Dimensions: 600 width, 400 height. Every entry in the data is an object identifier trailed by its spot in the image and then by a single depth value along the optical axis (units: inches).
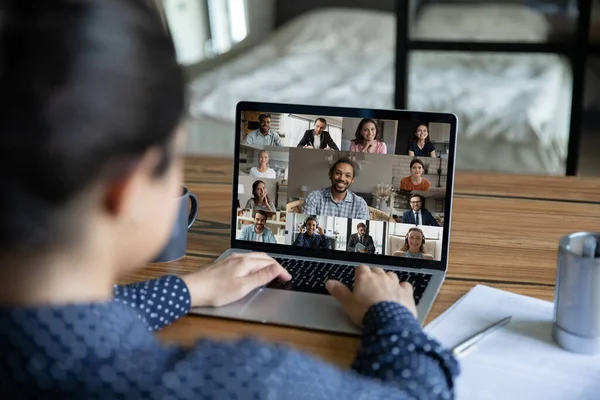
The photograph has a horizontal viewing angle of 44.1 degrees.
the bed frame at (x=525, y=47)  101.6
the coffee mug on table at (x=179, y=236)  46.6
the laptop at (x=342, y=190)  44.3
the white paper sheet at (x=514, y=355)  31.9
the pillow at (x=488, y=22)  136.5
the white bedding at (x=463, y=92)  117.6
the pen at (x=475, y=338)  34.8
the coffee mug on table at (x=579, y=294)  34.2
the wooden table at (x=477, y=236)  37.4
